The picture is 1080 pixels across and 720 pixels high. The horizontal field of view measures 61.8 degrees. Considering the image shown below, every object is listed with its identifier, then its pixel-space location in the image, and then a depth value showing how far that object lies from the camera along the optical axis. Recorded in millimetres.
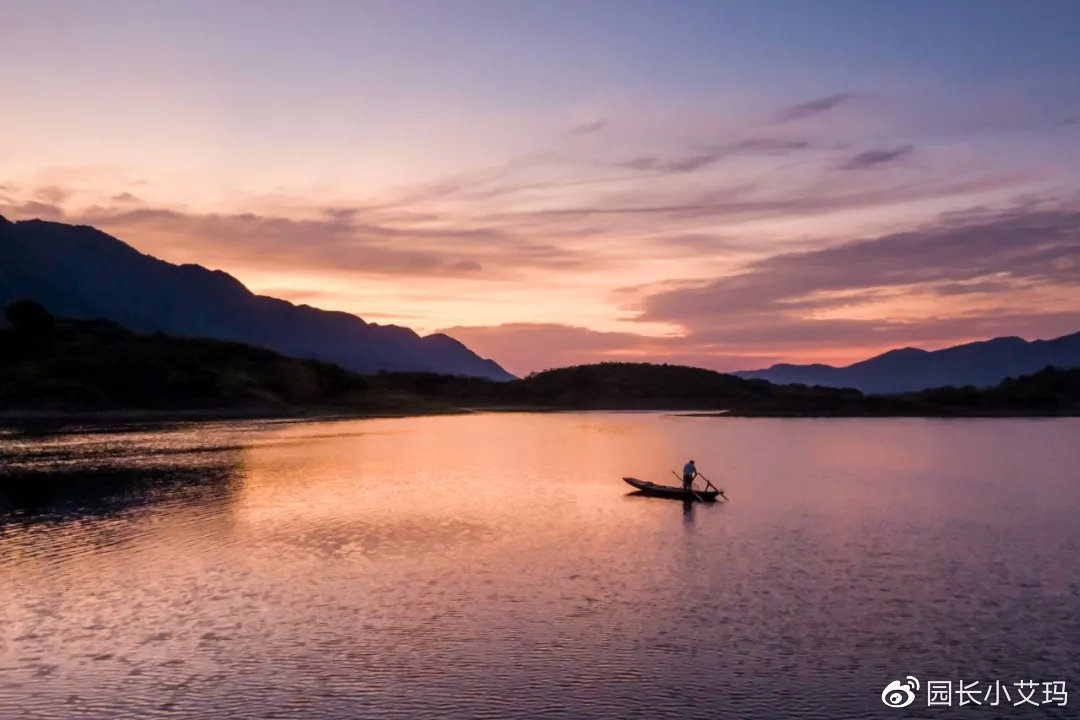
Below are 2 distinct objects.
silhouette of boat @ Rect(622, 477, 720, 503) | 56656
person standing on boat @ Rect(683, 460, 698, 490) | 56812
